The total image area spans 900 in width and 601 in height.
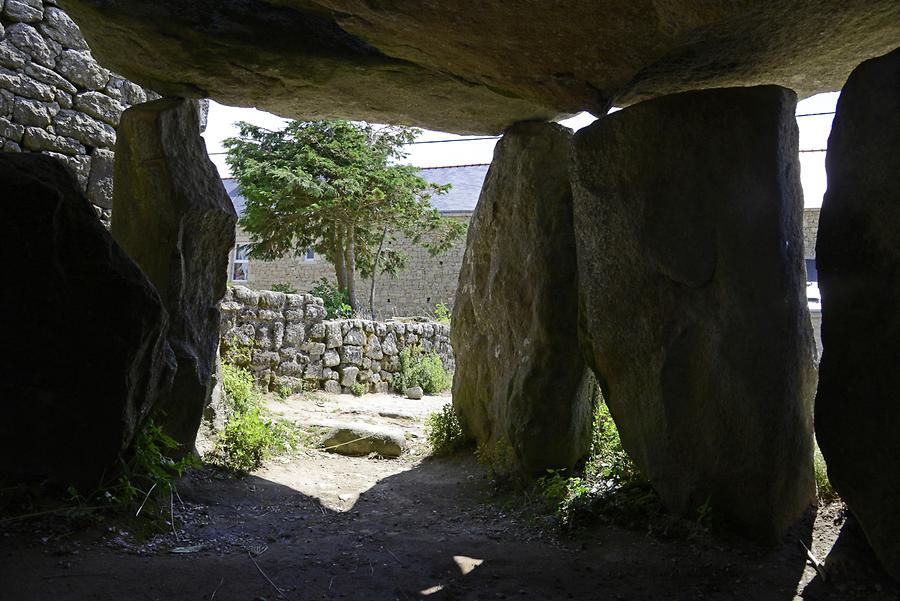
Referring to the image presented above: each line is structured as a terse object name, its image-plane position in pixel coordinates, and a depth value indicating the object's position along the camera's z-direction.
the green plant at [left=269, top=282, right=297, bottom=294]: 13.47
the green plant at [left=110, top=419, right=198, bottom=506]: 3.73
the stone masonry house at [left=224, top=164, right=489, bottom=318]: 19.52
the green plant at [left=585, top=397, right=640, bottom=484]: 4.45
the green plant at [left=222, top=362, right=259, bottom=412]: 6.90
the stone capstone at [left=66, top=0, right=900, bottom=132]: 3.35
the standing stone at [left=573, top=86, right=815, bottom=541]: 3.56
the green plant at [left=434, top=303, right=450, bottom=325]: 14.88
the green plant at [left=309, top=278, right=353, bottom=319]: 12.28
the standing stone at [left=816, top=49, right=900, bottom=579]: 3.04
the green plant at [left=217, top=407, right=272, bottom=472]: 5.71
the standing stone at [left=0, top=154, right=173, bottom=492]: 3.44
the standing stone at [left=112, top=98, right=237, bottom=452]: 4.84
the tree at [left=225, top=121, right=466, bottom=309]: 14.72
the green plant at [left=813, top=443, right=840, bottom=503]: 3.85
